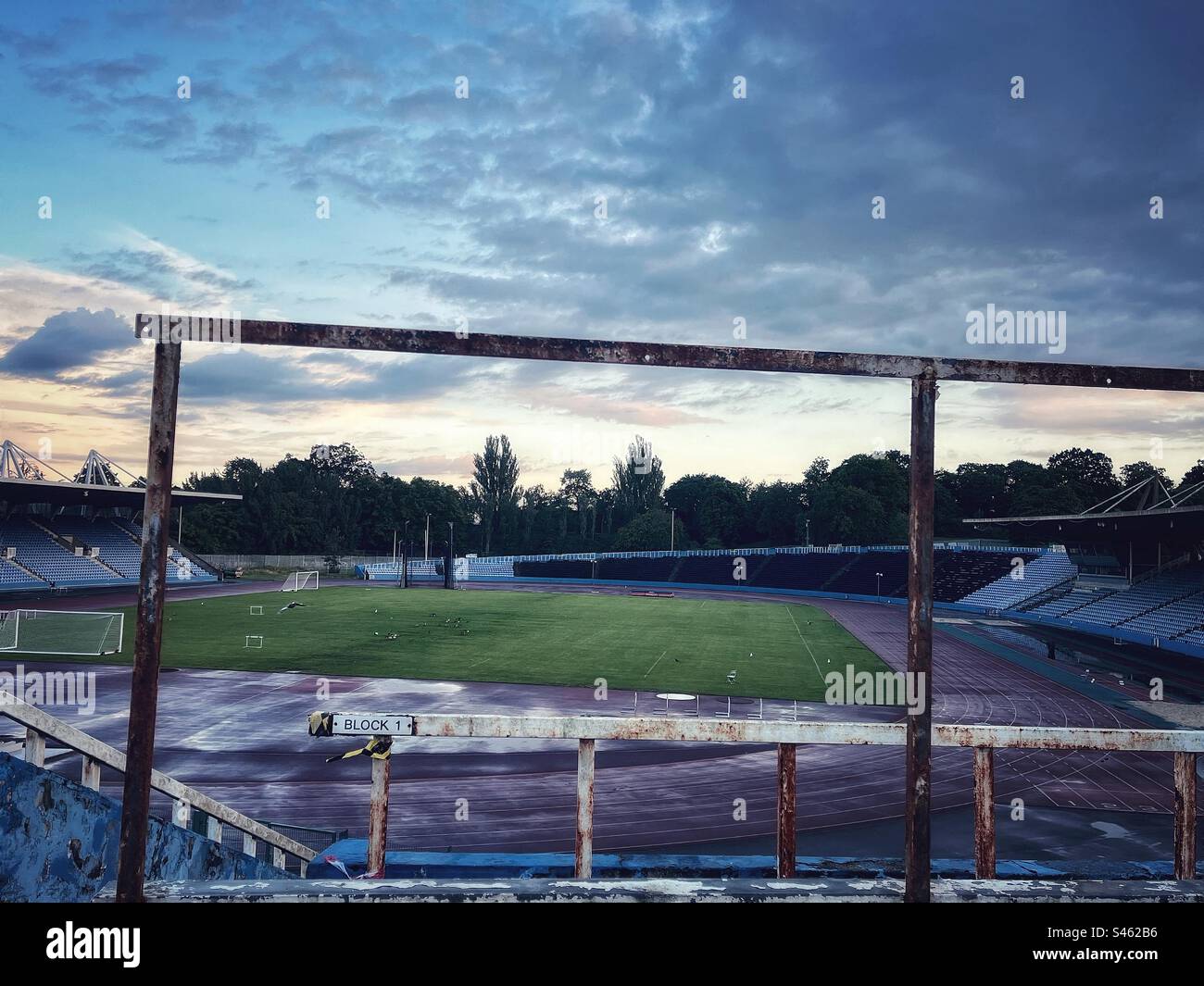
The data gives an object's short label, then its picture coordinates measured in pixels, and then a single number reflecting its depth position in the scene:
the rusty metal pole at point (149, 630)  4.21
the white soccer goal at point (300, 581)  67.81
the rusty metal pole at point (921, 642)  4.54
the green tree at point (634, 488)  127.12
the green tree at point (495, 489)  119.56
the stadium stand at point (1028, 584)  59.84
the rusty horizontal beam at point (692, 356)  4.73
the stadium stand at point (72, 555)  58.22
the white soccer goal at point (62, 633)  32.62
